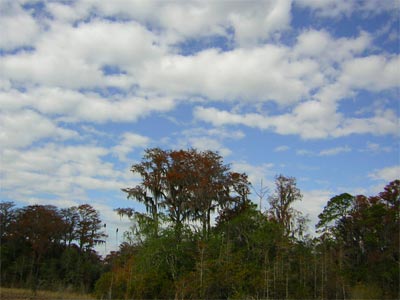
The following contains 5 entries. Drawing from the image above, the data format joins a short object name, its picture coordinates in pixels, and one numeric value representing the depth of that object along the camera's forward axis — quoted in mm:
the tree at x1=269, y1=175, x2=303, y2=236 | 30703
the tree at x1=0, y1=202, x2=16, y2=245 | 41938
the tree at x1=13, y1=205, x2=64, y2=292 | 41078
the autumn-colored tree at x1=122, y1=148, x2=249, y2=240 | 28891
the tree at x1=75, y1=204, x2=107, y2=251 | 44375
